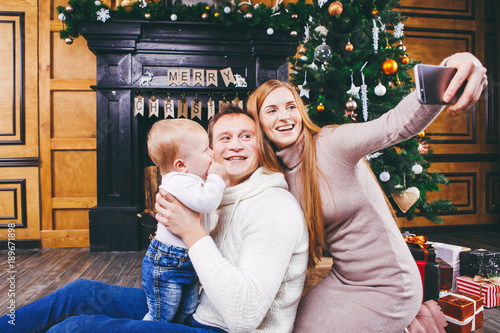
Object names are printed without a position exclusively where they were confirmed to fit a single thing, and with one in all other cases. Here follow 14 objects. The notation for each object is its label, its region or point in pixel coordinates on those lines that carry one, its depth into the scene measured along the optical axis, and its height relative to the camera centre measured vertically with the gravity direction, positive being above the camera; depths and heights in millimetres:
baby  932 -148
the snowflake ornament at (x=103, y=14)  3121 +1588
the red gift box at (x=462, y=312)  1690 -873
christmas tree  2182 +624
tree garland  3096 +1609
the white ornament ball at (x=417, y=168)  2176 -40
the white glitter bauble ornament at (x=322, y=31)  2330 +1044
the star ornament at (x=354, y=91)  2154 +525
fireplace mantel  3271 +1072
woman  948 -231
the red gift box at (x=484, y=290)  1996 -867
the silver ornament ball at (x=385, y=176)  2111 -94
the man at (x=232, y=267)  730 -267
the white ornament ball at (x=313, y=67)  2236 +728
